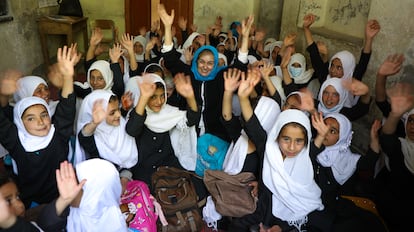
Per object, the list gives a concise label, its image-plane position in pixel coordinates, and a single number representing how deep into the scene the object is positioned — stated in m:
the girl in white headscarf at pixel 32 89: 2.73
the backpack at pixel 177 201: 2.36
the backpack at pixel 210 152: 2.71
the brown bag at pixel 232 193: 2.27
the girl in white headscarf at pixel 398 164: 2.25
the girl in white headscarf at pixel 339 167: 2.32
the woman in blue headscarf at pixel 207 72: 2.99
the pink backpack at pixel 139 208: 2.10
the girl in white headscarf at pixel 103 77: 3.16
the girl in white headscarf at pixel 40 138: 2.11
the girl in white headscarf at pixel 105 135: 2.38
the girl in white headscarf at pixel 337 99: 2.95
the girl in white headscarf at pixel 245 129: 2.22
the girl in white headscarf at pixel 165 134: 2.62
